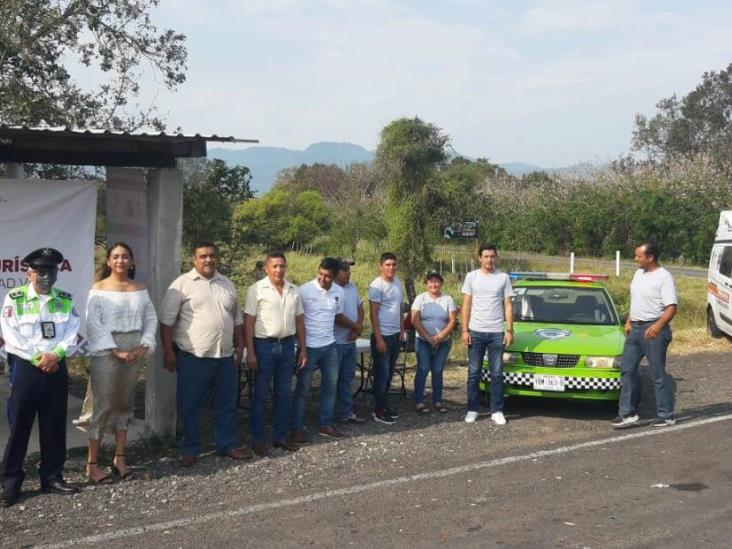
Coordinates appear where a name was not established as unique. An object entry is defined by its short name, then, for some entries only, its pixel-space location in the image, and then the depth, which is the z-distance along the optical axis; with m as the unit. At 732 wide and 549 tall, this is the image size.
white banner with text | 7.10
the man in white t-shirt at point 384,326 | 8.49
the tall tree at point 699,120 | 66.00
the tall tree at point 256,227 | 10.53
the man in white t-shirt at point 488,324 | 8.46
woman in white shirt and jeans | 8.77
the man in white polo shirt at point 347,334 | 8.05
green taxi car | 8.55
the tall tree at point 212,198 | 9.82
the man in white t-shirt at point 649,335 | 8.25
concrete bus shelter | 7.30
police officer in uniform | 5.88
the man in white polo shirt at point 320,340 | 7.62
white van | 14.41
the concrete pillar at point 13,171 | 8.69
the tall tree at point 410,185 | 20.62
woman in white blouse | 6.26
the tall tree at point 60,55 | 12.62
